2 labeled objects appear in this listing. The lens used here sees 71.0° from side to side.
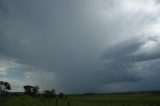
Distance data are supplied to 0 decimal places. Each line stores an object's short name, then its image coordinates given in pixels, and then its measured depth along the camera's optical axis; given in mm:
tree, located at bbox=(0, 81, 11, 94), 64248
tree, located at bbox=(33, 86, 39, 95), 65708
